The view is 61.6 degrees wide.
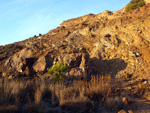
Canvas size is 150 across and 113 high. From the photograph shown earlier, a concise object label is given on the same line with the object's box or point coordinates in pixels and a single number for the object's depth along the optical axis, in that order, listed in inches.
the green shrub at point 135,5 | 617.1
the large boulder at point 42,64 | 372.4
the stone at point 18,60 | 406.5
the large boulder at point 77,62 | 318.3
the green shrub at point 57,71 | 257.5
